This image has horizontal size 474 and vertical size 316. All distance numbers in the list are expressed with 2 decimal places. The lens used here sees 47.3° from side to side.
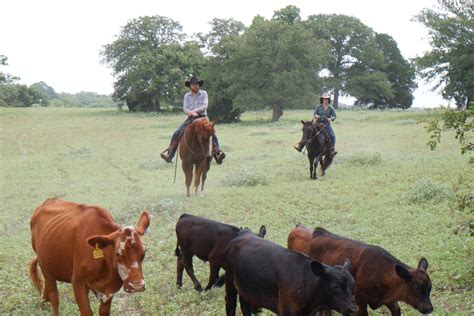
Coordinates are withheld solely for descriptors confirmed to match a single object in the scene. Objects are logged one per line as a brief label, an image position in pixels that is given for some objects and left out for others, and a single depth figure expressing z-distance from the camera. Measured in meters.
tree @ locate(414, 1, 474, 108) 39.53
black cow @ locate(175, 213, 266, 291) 7.64
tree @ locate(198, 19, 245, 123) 46.28
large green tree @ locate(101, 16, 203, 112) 59.03
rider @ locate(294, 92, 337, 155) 18.59
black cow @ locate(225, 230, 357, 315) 5.25
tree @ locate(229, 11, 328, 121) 42.75
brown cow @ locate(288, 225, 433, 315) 5.80
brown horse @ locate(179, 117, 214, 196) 15.23
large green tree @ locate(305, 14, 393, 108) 62.62
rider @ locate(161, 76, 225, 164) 16.00
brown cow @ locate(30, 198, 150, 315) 5.58
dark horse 18.16
